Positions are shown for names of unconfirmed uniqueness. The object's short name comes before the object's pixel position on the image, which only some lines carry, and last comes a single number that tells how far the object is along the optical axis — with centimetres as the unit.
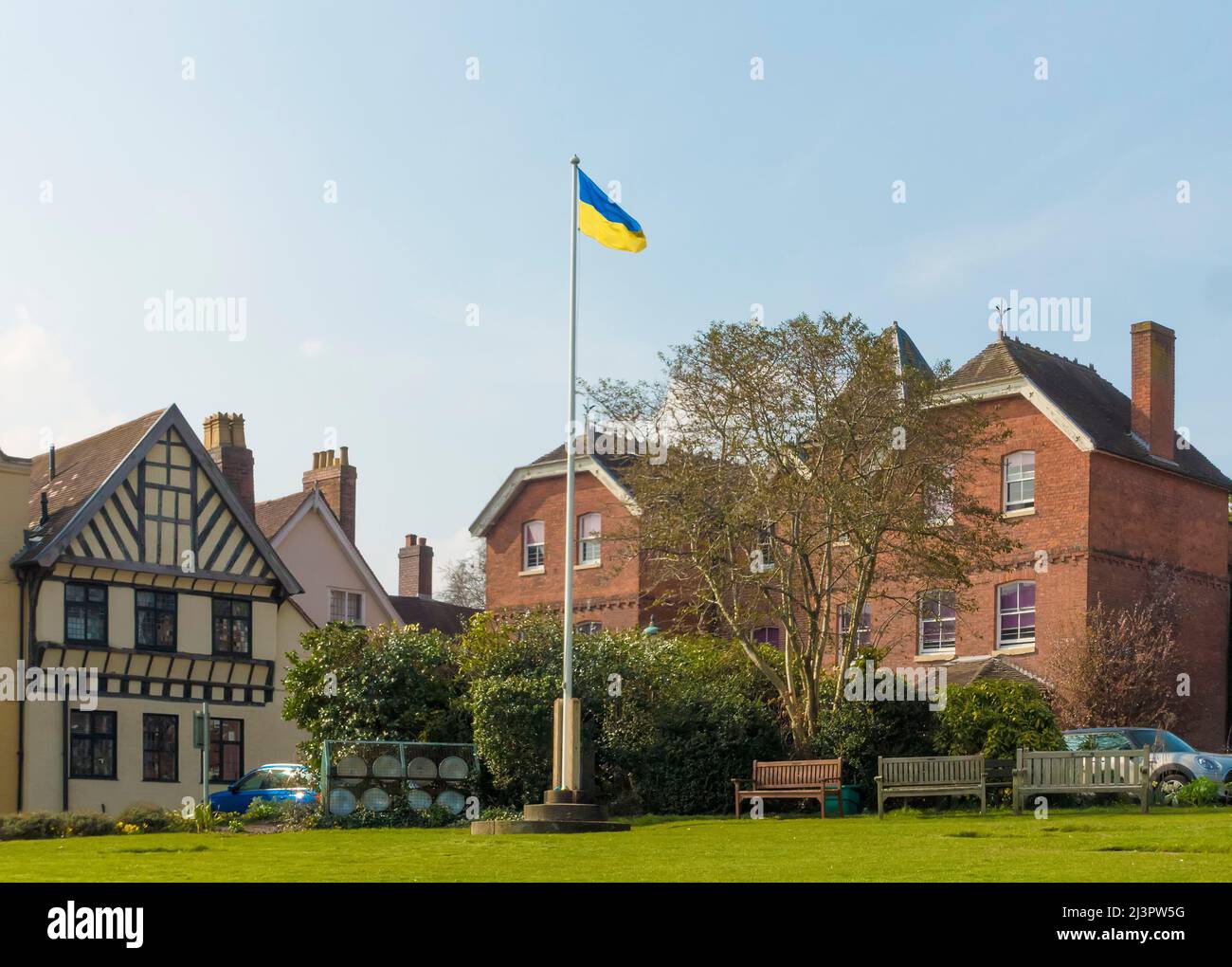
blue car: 3177
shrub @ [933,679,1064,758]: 2661
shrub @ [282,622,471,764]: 2920
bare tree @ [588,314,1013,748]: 2820
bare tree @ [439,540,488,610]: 7875
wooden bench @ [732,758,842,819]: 2522
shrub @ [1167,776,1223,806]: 2559
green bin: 2628
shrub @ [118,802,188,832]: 2561
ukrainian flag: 2612
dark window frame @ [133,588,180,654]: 3938
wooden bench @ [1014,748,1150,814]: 2275
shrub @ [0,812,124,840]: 2497
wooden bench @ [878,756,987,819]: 2417
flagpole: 2403
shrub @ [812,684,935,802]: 2719
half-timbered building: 3738
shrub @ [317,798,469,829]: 2525
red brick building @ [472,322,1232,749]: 3891
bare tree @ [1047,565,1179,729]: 3719
